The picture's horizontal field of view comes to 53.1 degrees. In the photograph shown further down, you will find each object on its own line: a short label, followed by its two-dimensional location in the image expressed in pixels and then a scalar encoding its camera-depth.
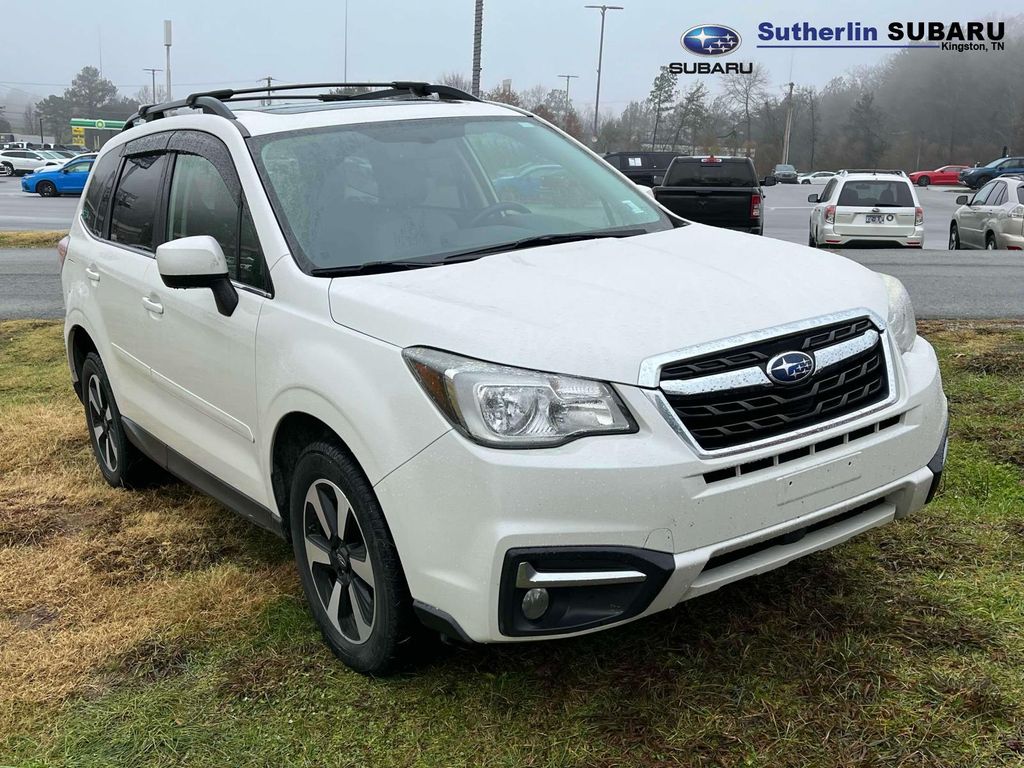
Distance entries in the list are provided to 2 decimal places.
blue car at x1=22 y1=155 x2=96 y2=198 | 36.41
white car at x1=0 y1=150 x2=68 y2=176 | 53.19
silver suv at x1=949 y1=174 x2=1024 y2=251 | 15.60
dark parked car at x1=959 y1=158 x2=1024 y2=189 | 49.62
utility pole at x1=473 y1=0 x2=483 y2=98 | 24.84
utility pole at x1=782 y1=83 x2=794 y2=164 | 95.06
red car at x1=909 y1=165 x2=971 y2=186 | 66.62
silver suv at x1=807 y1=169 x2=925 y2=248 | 16.06
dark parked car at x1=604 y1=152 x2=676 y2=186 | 29.75
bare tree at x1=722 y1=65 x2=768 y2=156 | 121.19
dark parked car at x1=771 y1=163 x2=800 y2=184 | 75.12
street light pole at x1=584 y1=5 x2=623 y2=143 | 71.60
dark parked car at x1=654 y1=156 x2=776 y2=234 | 16.91
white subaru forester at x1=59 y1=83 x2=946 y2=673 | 2.61
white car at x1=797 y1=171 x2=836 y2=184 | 75.28
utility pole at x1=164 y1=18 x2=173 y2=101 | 51.78
